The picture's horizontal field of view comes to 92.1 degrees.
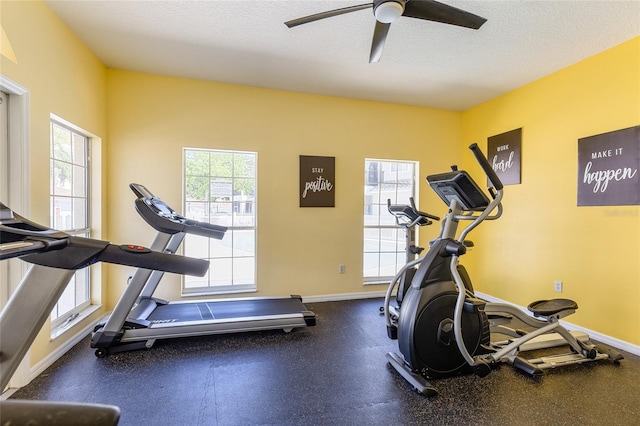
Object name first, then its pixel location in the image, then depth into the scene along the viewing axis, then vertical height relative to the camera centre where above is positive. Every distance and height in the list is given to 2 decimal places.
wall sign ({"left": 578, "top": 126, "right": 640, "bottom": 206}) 2.85 +0.42
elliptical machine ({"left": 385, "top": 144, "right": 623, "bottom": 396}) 2.25 -0.82
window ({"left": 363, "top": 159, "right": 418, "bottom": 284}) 4.69 -0.10
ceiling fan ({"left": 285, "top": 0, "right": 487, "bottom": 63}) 2.00 +1.34
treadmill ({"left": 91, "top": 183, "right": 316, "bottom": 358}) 2.67 -1.12
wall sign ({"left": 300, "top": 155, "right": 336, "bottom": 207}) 4.25 +0.38
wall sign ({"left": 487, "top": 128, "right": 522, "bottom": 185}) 4.00 +0.75
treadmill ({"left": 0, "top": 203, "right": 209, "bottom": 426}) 1.06 -0.24
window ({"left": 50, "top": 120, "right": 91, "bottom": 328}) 2.79 +0.09
